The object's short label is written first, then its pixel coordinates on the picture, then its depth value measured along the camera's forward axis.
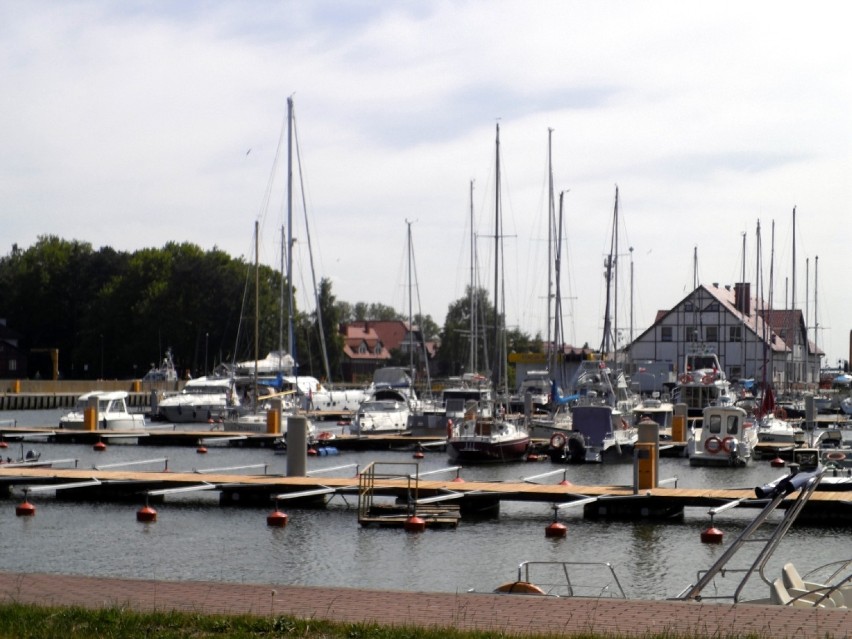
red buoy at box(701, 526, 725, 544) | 31.17
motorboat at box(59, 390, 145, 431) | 68.31
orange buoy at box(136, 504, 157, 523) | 34.25
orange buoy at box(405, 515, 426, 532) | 32.09
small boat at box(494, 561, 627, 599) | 24.05
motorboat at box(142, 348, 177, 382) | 115.19
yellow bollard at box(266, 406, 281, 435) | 66.31
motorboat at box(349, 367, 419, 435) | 66.12
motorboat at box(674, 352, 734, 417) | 82.88
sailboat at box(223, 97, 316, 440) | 68.62
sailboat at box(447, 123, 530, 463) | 51.72
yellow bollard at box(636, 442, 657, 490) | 36.47
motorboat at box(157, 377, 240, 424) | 81.00
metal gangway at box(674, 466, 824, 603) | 16.14
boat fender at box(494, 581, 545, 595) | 19.19
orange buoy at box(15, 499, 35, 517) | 35.03
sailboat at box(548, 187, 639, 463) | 53.53
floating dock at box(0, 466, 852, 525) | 34.72
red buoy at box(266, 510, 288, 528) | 33.50
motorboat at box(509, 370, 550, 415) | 82.12
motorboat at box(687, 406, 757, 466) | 53.19
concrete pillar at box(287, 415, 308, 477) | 39.38
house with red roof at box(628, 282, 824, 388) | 116.25
